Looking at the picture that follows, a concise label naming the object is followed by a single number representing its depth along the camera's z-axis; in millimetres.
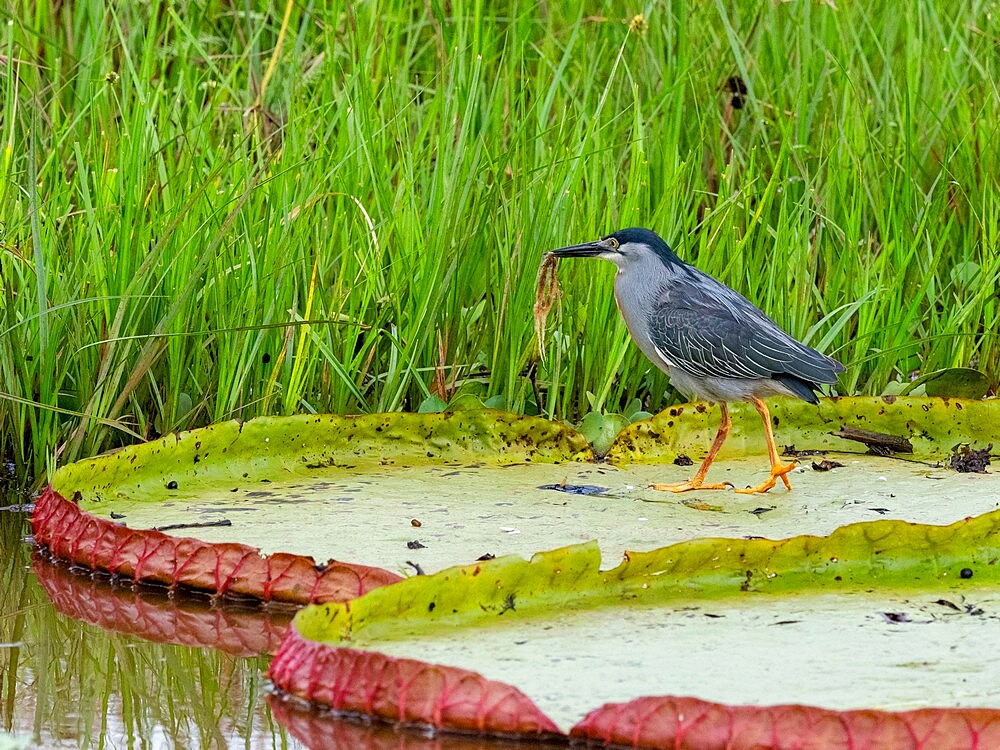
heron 8273
